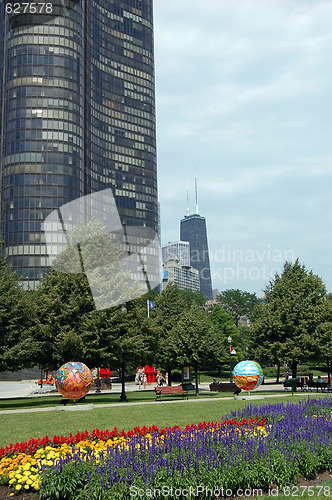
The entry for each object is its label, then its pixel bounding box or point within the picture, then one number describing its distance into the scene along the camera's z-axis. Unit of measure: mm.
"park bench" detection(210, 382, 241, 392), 35209
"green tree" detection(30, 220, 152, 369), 31594
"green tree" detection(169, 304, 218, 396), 37062
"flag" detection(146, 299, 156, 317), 48194
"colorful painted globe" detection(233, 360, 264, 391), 30016
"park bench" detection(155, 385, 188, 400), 31062
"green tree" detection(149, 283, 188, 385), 48847
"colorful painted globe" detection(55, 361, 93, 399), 24875
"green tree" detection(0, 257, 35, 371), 30812
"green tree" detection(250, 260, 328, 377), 42219
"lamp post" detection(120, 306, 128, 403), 33312
